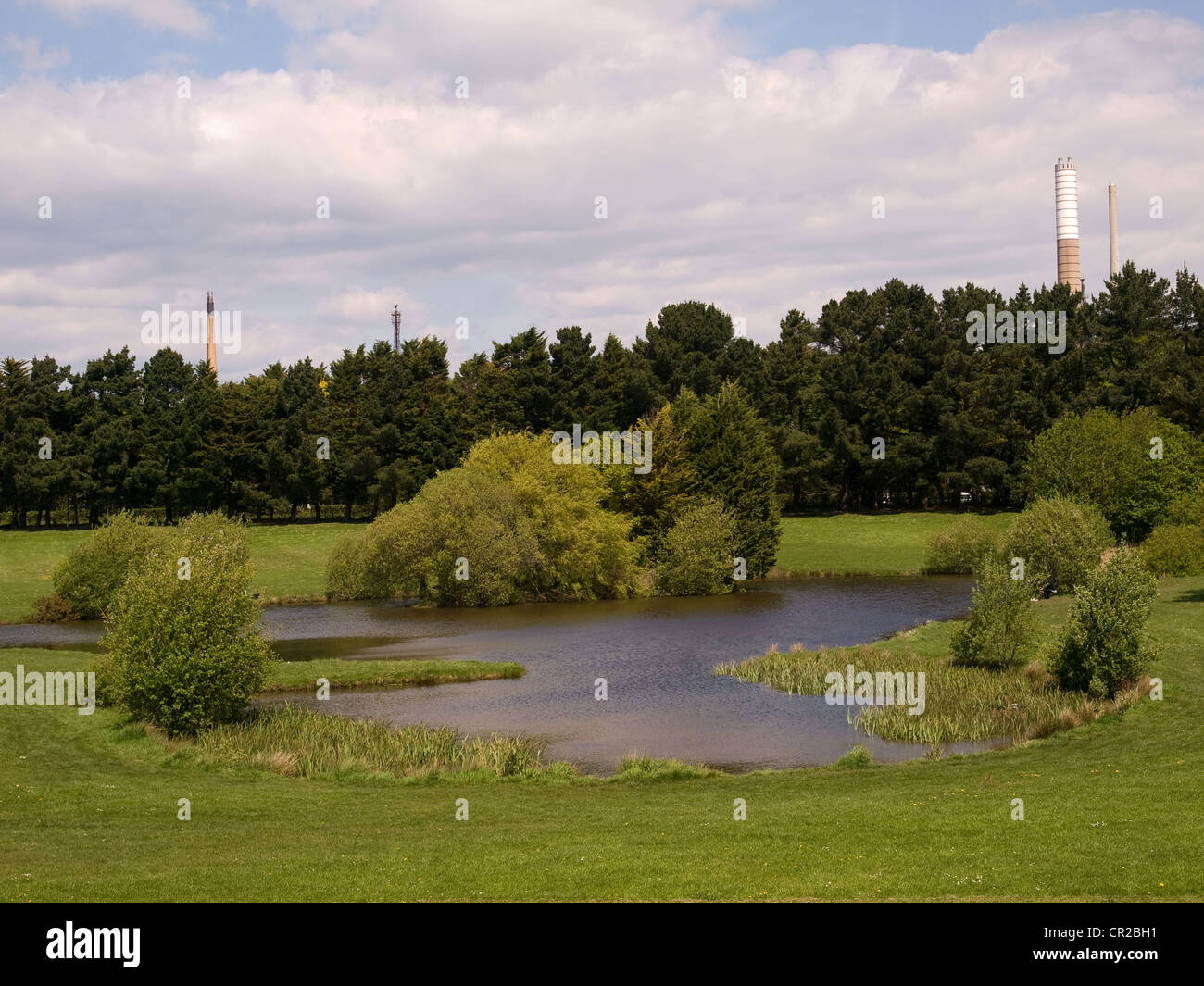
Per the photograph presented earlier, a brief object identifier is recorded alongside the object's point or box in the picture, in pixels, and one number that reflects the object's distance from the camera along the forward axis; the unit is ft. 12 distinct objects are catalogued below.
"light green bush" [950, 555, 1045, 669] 132.26
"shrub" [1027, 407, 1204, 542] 259.39
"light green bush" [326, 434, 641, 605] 234.99
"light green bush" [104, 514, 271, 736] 103.81
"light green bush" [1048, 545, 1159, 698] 109.60
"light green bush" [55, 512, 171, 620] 208.85
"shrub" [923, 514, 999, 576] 266.57
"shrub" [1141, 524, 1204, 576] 211.41
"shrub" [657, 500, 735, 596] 254.06
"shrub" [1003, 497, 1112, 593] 203.21
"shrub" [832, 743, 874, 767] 93.76
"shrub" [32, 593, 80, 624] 211.61
